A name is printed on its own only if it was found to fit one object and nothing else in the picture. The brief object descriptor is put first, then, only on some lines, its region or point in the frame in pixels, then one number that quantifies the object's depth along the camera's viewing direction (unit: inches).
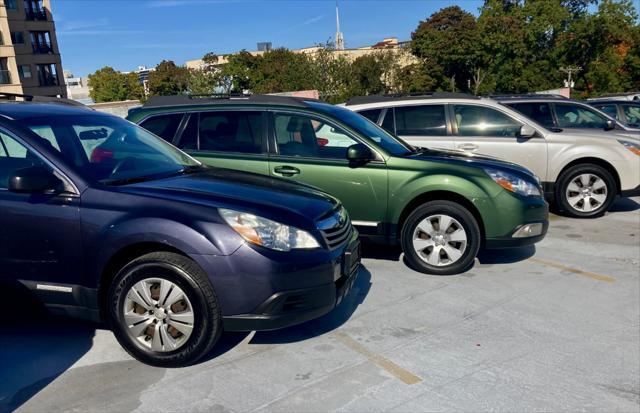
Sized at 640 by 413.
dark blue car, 130.1
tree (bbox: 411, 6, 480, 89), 2138.3
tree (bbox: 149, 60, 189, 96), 2359.7
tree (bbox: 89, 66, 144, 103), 2910.2
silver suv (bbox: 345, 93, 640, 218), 309.3
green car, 209.6
